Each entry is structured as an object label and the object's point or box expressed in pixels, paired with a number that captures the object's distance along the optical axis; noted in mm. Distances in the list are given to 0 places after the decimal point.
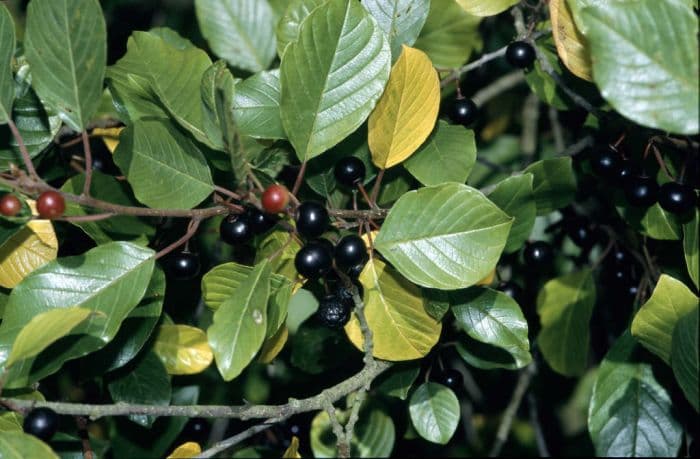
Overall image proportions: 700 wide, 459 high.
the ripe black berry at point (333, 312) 384
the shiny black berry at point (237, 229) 377
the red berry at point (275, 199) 353
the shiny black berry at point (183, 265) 403
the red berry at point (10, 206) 352
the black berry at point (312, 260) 365
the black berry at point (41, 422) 359
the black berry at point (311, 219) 359
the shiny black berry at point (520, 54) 428
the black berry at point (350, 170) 394
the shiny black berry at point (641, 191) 403
